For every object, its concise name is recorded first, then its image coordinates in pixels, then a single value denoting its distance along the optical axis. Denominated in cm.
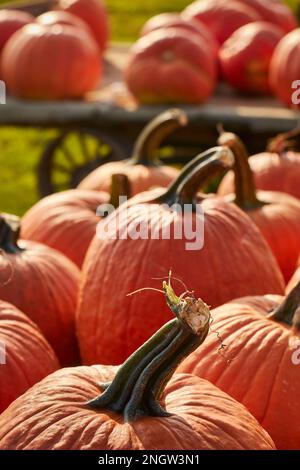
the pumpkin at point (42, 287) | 291
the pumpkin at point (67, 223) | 346
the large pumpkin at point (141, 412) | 178
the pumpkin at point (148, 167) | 369
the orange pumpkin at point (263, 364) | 231
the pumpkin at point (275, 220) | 338
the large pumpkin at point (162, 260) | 278
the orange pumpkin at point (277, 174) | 409
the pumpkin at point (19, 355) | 240
